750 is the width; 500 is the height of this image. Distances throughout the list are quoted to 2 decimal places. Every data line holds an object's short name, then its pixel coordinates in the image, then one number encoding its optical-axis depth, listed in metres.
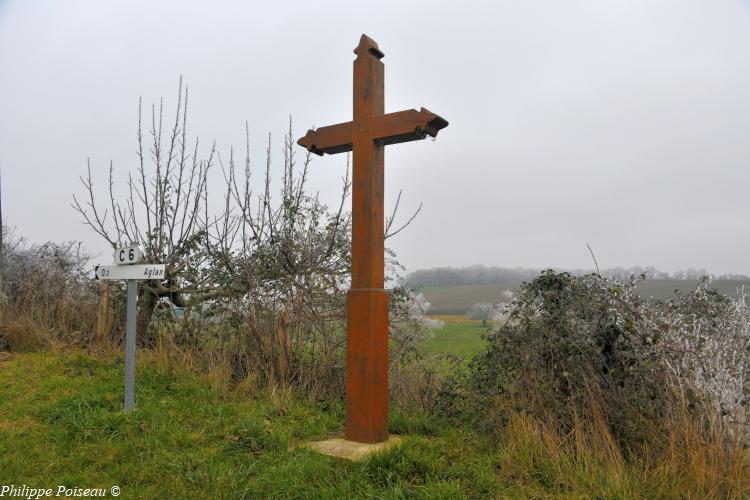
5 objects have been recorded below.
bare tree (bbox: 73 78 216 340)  8.73
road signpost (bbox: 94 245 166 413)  5.64
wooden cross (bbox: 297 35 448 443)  4.82
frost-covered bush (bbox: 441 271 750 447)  4.25
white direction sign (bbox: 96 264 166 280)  5.61
